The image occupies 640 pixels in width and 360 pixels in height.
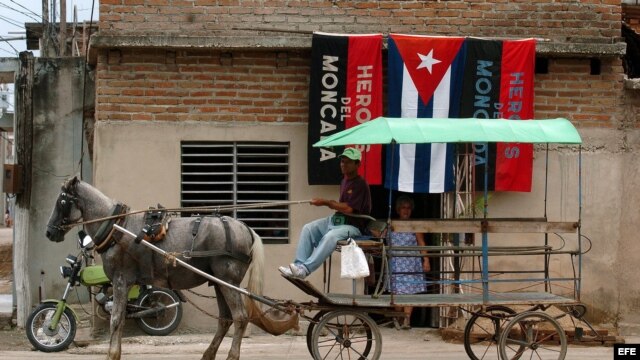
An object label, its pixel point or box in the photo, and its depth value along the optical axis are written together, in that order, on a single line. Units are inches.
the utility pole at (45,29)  880.9
